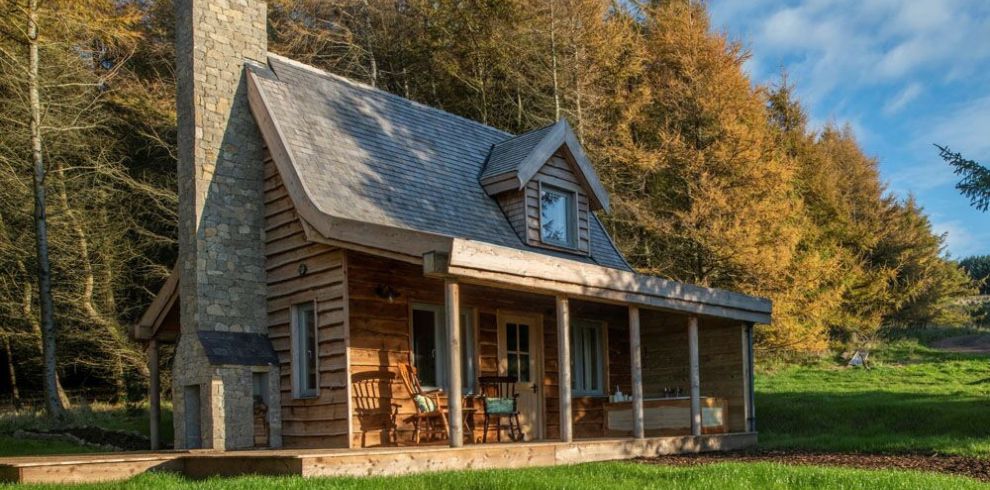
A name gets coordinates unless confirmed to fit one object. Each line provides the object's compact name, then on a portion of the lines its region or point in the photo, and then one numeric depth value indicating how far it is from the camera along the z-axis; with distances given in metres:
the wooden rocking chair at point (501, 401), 12.96
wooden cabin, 12.34
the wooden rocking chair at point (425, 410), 12.41
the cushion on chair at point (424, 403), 12.38
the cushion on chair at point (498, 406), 12.90
